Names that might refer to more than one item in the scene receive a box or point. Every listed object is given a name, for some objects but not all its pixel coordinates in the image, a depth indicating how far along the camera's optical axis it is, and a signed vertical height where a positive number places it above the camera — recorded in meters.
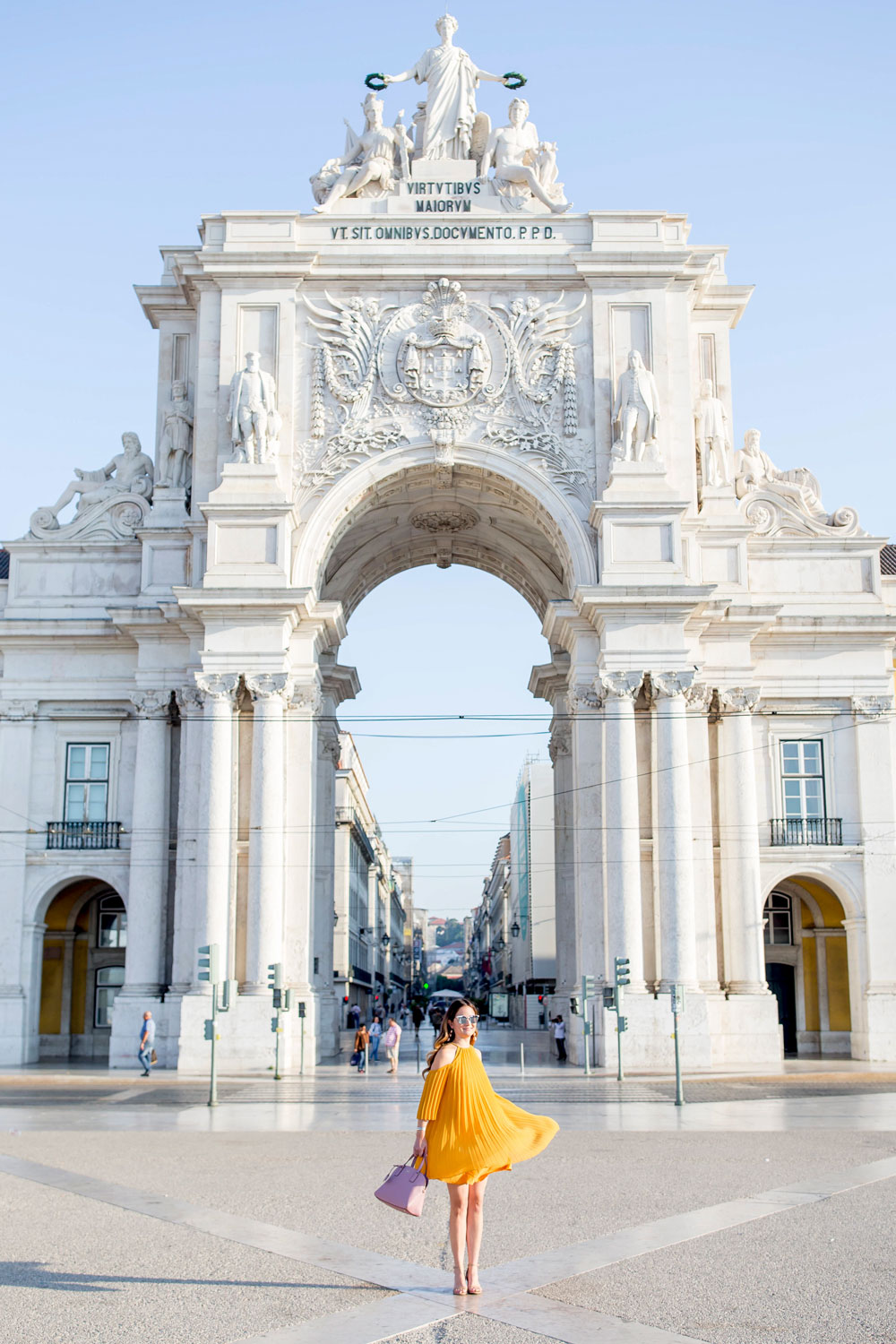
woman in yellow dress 9.94 -1.24
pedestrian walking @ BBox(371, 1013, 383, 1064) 40.00 -2.34
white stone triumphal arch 35.94 +9.10
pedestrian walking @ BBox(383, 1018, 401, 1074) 36.06 -2.18
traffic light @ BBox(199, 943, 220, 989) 28.97 -0.12
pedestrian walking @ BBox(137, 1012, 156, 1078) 33.47 -1.98
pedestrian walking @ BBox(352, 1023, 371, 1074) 34.84 -2.18
